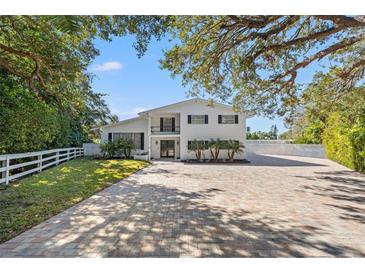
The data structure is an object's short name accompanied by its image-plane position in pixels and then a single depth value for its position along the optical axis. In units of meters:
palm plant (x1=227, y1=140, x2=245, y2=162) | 18.89
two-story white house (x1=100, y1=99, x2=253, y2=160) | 19.92
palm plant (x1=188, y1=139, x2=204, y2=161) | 19.41
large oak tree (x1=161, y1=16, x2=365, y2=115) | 6.41
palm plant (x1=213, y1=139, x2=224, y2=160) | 19.14
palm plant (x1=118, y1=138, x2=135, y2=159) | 20.36
